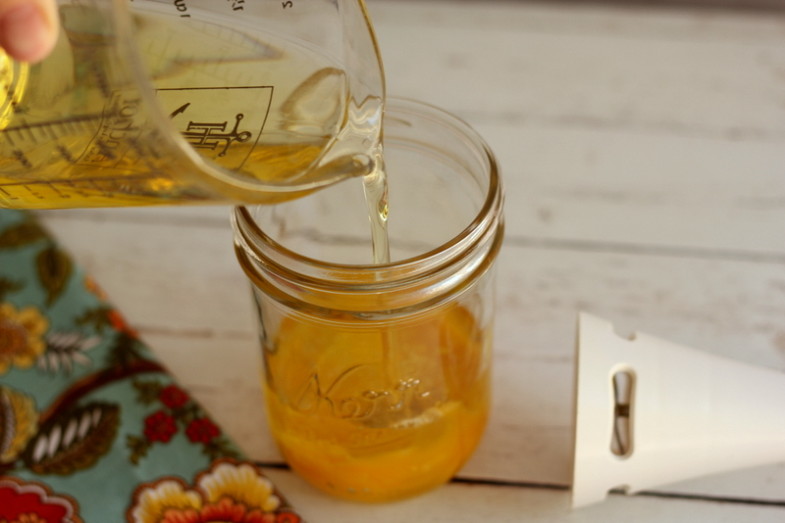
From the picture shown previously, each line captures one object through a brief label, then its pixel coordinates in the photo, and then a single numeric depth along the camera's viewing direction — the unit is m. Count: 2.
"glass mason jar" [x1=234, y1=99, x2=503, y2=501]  0.49
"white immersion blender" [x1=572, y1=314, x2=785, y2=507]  0.52
